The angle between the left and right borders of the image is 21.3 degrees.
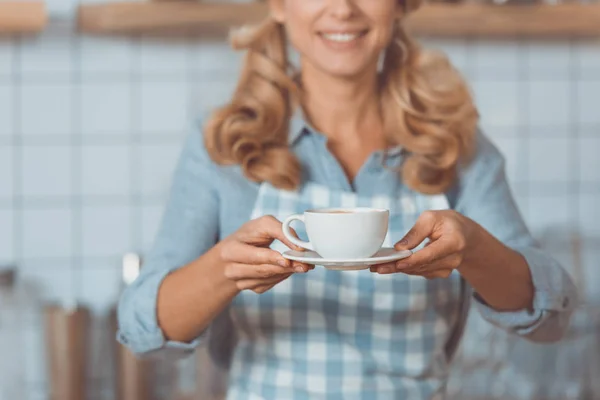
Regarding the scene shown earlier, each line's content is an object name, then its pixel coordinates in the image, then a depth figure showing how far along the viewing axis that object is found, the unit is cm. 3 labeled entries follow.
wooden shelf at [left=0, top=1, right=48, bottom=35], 312
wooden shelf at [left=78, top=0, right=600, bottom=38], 317
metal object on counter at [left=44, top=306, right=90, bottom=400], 314
